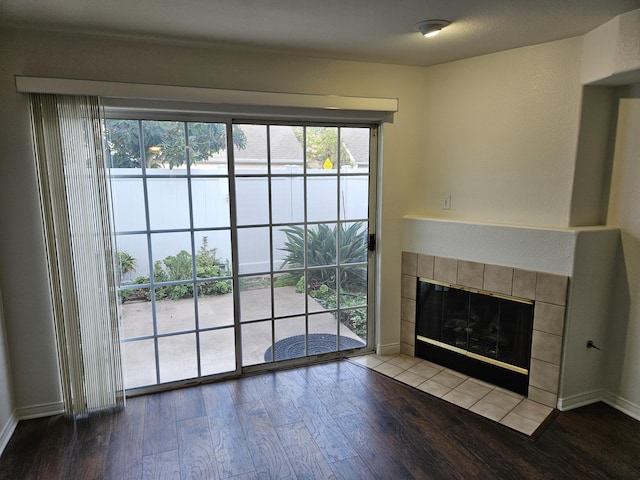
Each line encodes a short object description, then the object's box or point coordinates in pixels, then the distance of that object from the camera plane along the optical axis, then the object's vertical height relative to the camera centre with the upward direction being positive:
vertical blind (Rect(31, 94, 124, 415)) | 2.21 -0.39
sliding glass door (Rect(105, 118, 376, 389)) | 2.52 -0.45
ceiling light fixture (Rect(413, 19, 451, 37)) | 2.04 +0.81
